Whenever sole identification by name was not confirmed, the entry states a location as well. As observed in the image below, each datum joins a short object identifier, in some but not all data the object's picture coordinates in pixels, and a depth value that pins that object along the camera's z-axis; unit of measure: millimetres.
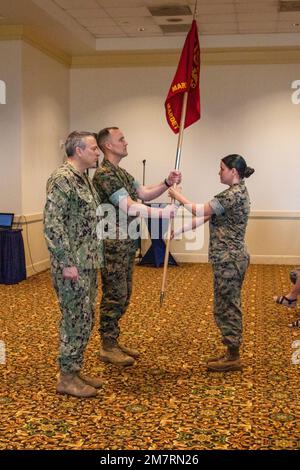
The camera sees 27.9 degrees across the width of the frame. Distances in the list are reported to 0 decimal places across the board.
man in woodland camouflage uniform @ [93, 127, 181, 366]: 4078
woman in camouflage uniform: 4078
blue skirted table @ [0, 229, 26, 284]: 7379
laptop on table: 7645
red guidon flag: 4660
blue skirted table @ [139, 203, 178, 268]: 8961
